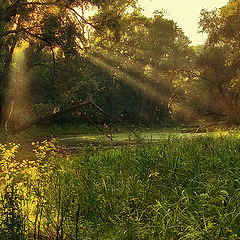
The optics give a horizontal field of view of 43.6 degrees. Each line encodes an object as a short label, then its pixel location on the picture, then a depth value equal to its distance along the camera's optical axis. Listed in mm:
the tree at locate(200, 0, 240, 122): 21172
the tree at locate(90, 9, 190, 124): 33594
